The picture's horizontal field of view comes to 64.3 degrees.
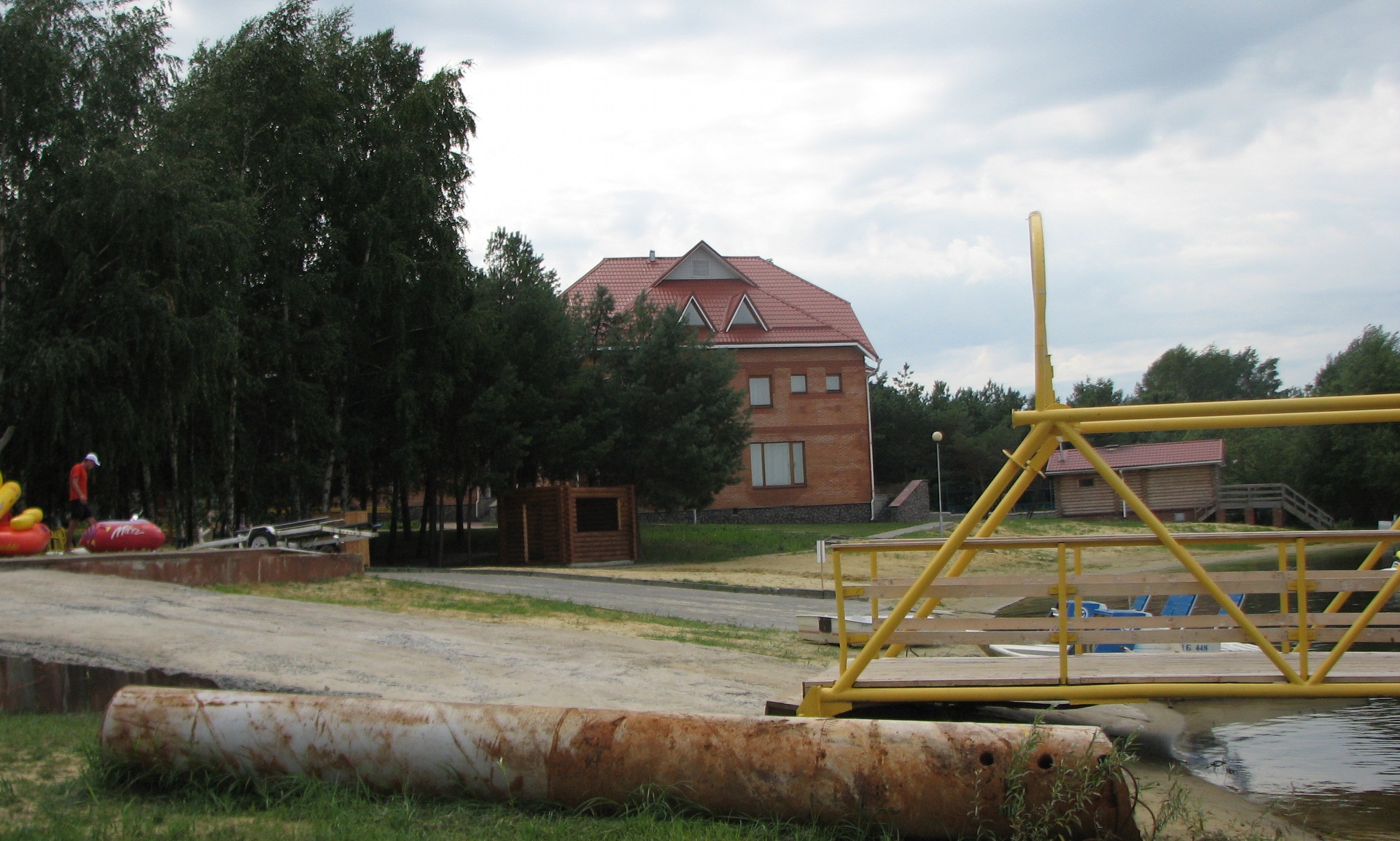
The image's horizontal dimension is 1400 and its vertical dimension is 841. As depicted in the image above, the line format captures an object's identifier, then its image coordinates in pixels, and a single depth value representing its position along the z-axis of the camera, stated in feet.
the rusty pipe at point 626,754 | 17.80
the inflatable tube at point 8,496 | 53.16
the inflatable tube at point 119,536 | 53.11
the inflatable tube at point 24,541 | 52.13
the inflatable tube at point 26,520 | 53.21
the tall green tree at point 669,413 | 103.09
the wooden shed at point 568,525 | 99.66
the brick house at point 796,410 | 153.58
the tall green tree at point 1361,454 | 159.74
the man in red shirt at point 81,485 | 58.39
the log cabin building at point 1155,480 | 168.66
